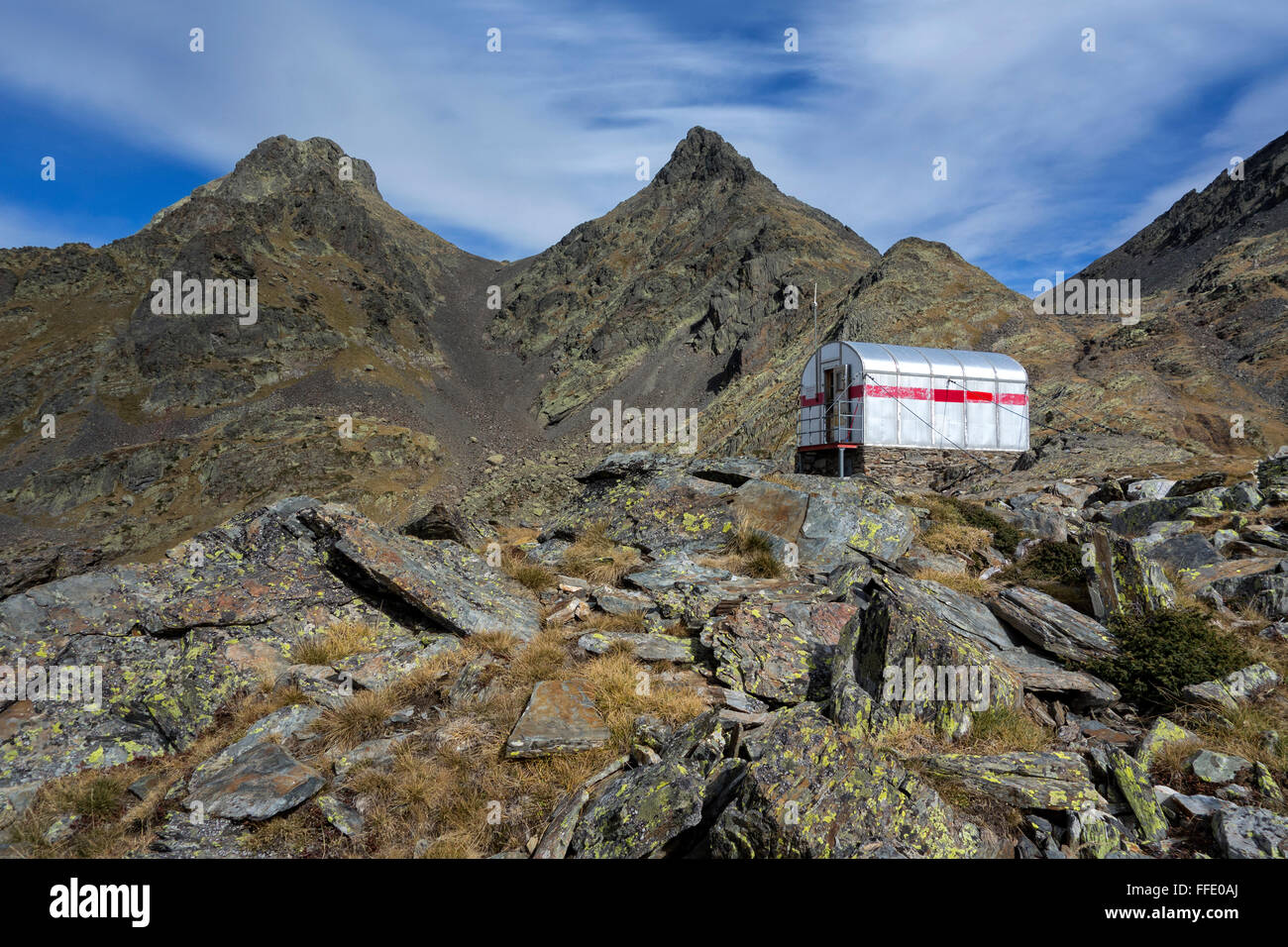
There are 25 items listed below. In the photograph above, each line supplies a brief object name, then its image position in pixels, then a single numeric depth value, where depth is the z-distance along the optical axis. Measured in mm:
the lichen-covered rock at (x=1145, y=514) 13719
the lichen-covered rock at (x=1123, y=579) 7930
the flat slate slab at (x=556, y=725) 5223
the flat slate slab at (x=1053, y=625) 7117
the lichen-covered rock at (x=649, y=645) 6988
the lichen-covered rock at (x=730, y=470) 12789
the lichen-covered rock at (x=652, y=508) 11148
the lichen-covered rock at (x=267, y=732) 5113
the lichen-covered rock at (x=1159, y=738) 5121
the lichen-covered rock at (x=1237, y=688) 5867
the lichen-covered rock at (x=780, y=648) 6414
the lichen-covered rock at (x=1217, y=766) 4715
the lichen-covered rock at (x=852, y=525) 10672
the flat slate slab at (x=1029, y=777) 4266
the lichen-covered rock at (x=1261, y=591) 8227
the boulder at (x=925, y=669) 5469
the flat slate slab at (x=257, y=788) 4688
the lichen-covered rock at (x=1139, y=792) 4227
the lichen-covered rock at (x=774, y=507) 11156
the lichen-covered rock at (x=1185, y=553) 10244
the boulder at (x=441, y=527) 10852
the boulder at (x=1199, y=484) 16250
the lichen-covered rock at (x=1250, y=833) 3791
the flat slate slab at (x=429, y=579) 7793
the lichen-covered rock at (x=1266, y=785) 4417
